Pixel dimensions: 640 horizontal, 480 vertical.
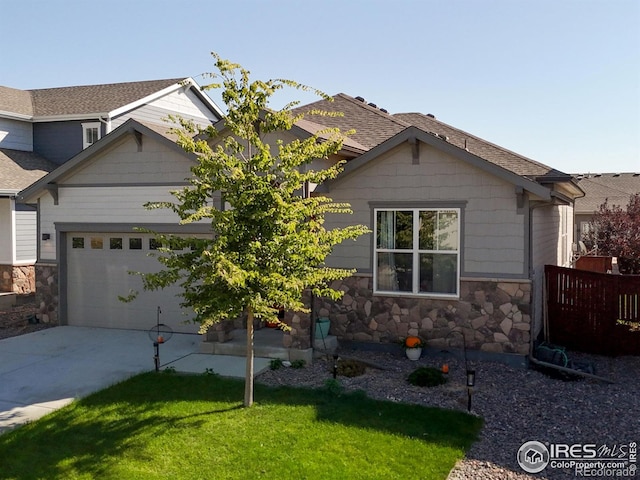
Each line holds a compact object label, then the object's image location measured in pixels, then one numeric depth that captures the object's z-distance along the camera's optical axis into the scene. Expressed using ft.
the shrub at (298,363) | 31.37
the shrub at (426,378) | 28.22
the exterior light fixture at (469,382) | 23.97
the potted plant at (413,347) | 33.01
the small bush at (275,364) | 31.03
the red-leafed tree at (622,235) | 60.29
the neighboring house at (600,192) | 94.70
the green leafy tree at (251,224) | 22.53
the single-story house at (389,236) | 32.12
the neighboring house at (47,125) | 59.52
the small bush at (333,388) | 26.47
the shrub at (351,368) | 30.07
